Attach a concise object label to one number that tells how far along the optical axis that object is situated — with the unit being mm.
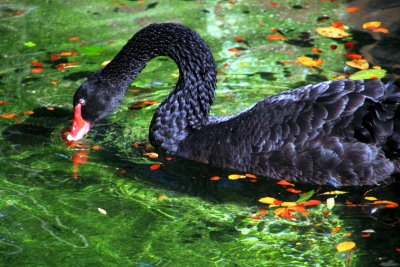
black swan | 9059
